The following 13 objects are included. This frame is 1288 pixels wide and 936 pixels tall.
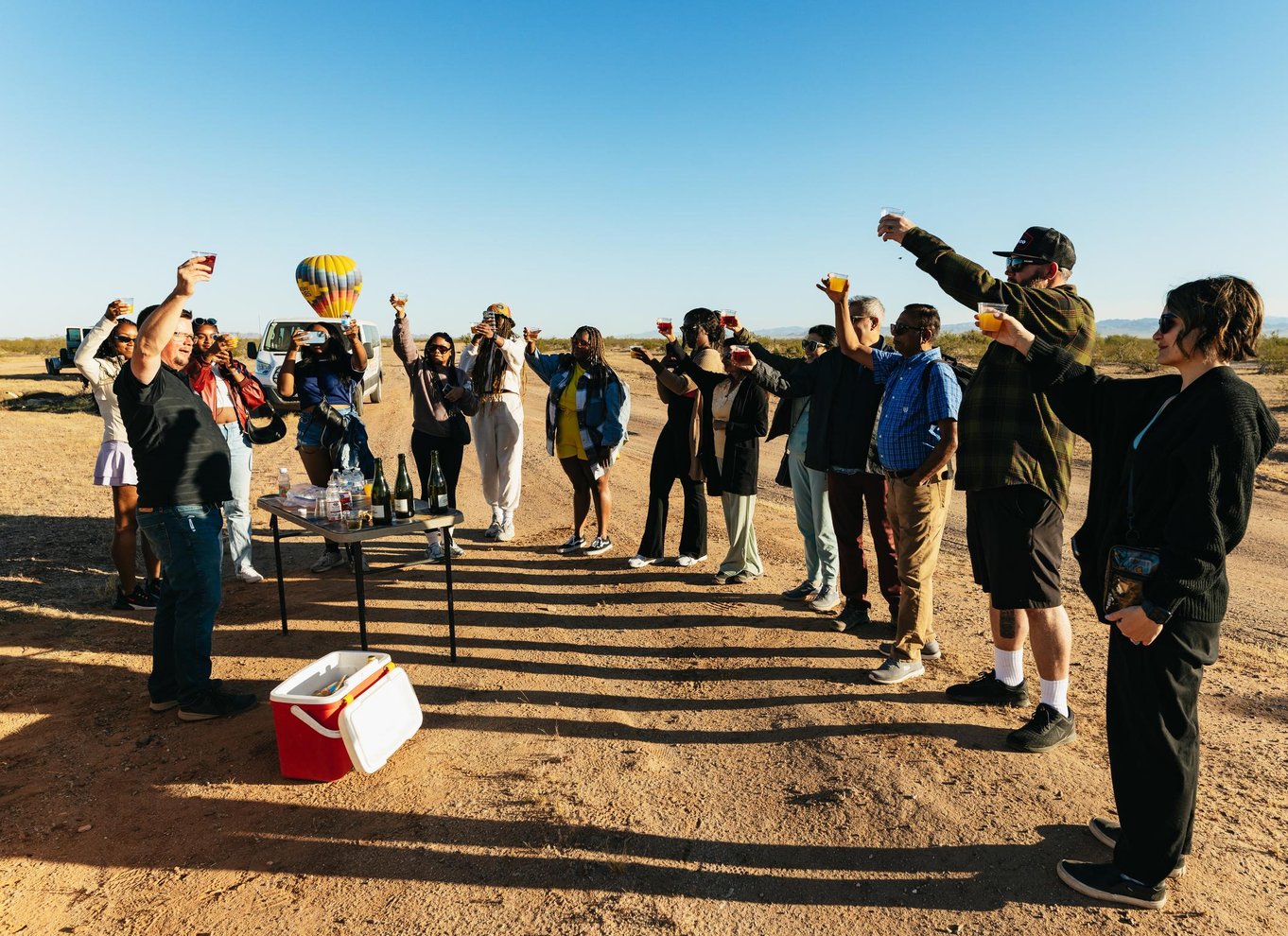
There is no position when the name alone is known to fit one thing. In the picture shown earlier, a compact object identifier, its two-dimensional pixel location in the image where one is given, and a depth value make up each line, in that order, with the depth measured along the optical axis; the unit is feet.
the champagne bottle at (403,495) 16.02
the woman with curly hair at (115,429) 17.97
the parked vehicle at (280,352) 52.19
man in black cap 11.60
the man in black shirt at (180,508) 12.88
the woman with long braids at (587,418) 22.54
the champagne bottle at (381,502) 15.75
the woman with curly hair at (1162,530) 7.64
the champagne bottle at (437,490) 16.84
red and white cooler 11.50
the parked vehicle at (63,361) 54.13
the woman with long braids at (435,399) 22.04
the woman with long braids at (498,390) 23.68
